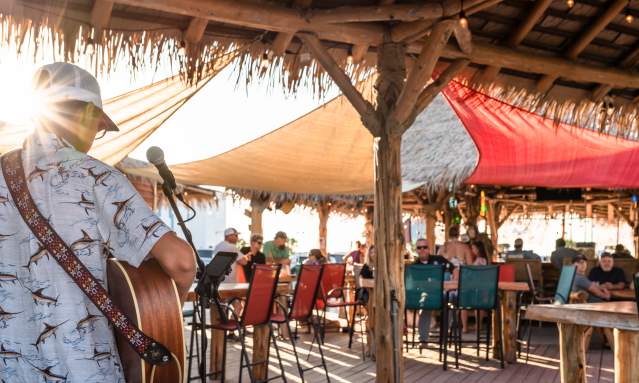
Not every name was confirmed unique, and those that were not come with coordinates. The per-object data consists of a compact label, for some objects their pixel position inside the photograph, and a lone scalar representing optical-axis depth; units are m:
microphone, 2.76
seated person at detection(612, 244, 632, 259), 12.41
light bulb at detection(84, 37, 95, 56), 4.43
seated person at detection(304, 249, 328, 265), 10.47
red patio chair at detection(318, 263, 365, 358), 7.72
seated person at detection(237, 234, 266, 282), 9.00
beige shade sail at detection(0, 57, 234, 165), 5.71
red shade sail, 7.43
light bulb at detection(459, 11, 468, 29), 4.60
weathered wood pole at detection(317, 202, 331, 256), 17.81
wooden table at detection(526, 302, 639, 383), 3.34
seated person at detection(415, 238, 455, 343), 7.69
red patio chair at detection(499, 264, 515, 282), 7.71
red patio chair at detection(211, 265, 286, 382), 4.87
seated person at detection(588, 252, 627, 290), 8.28
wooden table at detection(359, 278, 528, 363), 6.76
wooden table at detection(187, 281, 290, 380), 5.40
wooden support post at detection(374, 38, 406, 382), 4.85
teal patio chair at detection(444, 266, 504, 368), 6.64
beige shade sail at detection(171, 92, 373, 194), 7.94
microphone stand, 2.80
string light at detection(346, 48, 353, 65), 5.41
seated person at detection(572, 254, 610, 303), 7.83
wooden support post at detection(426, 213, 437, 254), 16.67
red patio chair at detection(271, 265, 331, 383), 5.85
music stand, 3.65
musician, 1.60
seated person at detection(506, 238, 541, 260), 12.83
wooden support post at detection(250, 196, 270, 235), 13.74
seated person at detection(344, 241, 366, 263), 12.41
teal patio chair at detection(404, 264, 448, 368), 6.63
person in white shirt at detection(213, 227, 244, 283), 8.44
